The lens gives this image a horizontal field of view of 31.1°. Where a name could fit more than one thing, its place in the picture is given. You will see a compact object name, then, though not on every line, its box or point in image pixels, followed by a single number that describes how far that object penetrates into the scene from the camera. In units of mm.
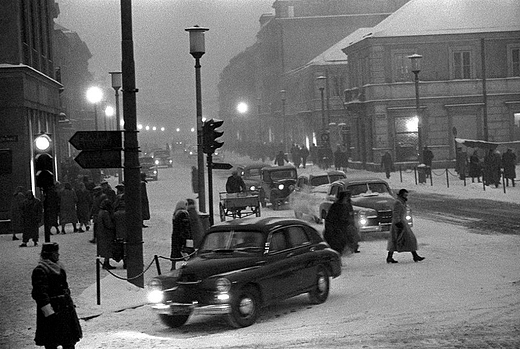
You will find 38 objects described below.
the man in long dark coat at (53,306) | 10359
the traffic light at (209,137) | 19562
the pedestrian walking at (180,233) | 18938
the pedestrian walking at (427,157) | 48719
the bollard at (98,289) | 14791
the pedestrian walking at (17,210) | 25683
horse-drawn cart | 29281
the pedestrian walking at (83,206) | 28312
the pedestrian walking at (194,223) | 19125
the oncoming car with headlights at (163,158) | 83688
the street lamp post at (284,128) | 72281
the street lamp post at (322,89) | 61681
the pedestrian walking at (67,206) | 28141
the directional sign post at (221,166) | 20662
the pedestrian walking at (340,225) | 19000
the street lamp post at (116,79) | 39656
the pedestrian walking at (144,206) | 28128
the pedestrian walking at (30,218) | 24734
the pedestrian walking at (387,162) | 52094
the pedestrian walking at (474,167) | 43741
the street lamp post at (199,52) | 21564
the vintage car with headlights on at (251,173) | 37250
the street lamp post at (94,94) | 41406
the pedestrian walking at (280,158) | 62625
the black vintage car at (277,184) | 34250
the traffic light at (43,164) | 14297
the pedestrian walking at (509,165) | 40875
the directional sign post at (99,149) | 14734
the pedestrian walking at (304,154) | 64788
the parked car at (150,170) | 59812
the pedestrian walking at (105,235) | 19891
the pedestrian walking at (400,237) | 18719
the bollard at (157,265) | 16328
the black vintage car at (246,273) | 12836
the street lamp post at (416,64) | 43844
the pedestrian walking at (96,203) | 25428
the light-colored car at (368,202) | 23047
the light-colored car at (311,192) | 28078
